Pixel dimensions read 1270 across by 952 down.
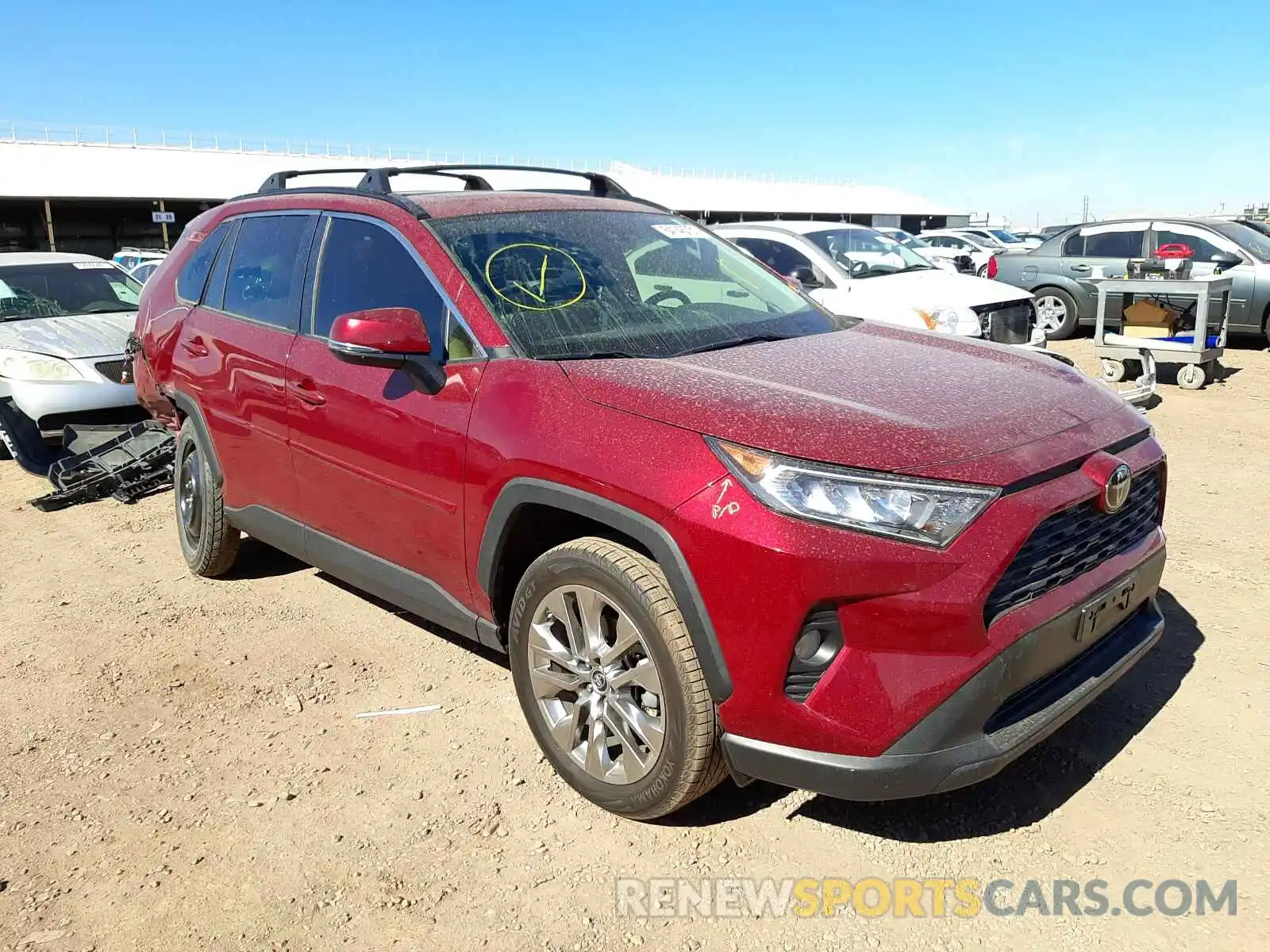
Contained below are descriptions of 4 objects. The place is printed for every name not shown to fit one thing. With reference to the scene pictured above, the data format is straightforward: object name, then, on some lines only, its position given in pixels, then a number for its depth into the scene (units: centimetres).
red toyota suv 233
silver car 1177
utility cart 942
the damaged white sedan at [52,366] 713
